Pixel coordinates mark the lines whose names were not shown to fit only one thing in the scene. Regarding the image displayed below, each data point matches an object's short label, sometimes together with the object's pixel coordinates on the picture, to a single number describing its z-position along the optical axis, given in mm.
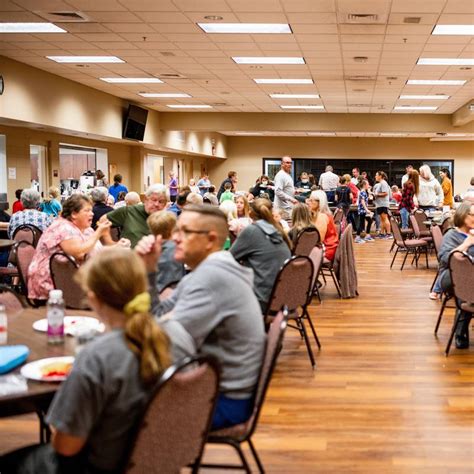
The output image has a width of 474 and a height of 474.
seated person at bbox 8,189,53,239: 7887
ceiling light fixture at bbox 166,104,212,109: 17094
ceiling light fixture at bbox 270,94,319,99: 15180
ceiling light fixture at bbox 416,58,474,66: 10500
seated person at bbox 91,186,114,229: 9000
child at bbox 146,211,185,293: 4609
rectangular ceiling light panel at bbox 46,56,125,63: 10484
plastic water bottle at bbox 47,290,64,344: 2928
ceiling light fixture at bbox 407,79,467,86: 12727
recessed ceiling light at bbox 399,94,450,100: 15055
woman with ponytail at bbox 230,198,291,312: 5168
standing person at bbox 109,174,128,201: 13602
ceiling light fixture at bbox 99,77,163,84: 12570
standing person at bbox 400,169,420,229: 12930
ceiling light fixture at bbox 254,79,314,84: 12805
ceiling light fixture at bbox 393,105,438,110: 17281
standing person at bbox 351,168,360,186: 17062
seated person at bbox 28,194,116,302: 5094
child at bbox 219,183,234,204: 12820
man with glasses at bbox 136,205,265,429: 2602
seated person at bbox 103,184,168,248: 6102
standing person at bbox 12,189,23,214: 10648
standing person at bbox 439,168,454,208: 14930
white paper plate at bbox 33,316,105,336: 3027
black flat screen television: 15469
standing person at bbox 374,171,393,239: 16625
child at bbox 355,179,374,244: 16214
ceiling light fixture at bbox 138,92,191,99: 14766
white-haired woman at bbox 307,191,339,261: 8164
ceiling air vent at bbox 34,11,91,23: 7844
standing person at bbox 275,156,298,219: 11297
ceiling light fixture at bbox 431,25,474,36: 8320
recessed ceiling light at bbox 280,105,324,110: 17516
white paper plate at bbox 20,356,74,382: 2377
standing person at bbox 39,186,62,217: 10328
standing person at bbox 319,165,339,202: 17338
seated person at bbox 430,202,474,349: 5871
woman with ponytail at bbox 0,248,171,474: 1932
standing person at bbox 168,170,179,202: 17930
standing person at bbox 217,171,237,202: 15678
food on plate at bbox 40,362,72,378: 2428
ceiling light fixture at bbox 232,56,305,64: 10461
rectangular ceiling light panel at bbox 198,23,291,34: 8391
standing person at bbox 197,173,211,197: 19245
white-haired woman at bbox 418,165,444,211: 13281
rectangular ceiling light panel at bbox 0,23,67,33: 8477
